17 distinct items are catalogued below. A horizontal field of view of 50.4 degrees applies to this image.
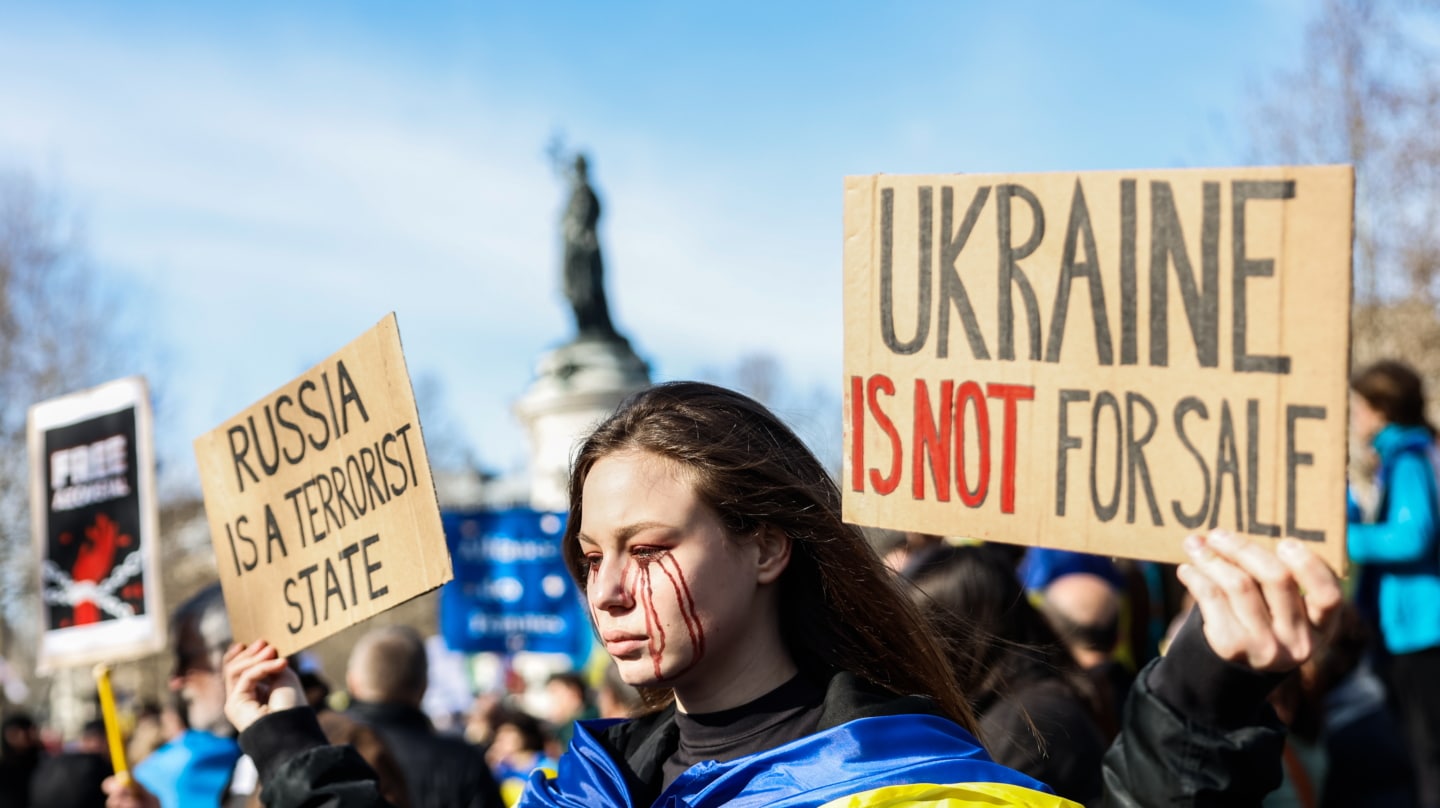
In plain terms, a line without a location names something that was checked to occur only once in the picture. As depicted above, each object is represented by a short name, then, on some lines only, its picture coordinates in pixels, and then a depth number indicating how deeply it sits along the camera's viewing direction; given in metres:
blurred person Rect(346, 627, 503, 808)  4.84
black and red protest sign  3.90
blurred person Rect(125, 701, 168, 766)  9.11
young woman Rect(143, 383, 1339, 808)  2.05
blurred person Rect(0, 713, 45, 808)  7.74
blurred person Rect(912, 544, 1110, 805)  3.28
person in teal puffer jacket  5.24
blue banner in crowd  11.80
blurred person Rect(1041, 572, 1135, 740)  4.26
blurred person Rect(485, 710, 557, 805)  8.48
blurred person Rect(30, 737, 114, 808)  4.96
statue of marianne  23.64
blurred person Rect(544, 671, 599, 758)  10.23
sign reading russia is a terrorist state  2.74
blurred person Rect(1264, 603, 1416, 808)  5.05
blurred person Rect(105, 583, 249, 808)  4.25
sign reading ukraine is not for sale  1.74
